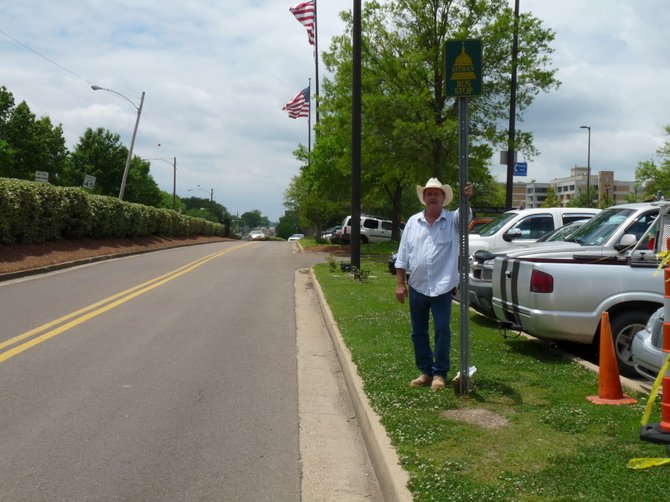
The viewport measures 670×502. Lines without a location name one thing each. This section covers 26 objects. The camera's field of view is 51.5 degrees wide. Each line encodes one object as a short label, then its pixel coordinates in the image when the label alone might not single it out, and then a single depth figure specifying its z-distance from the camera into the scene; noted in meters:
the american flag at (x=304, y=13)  31.29
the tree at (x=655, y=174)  40.62
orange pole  4.56
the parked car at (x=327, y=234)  46.23
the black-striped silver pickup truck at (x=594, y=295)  7.28
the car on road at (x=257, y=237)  91.96
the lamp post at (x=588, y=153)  53.22
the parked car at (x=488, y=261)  8.58
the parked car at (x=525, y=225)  13.66
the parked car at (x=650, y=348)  5.46
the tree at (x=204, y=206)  161.40
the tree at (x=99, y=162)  67.69
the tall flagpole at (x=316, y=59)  35.76
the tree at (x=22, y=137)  53.16
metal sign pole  6.01
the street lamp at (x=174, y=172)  72.14
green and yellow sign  5.96
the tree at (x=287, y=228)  133.88
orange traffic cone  5.94
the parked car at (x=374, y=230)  40.41
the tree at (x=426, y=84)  24.75
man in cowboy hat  6.34
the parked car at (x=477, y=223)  16.89
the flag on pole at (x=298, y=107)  37.53
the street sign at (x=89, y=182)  29.23
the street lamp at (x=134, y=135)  36.84
